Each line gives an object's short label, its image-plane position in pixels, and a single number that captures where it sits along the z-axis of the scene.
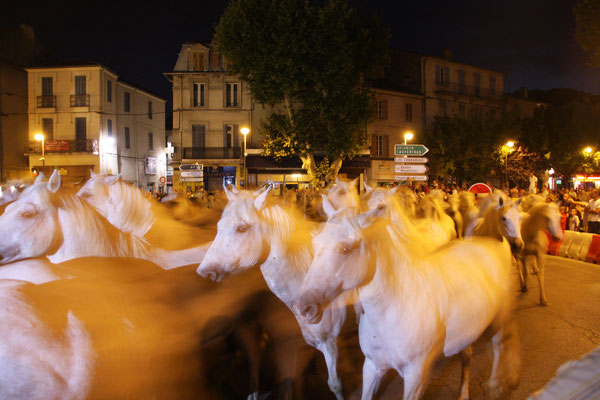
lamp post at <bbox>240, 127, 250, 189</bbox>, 28.86
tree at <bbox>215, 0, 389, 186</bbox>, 21.42
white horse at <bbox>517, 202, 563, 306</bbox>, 6.93
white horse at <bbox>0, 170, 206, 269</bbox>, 3.02
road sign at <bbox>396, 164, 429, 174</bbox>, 11.90
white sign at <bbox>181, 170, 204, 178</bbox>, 14.74
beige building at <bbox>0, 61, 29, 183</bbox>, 29.06
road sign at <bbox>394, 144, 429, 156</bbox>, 12.44
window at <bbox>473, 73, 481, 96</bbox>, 36.53
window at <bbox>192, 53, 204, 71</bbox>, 29.79
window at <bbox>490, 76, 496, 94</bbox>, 37.57
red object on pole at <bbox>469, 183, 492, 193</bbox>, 12.19
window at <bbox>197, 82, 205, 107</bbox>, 29.98
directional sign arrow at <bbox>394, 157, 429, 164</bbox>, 12.03
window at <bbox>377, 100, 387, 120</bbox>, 32.34
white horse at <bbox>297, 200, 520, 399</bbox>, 2.48
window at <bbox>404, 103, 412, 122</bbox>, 33.53
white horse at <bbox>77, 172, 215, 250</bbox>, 4.40
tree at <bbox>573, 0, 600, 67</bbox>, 13.06
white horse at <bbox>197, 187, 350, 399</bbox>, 3.05
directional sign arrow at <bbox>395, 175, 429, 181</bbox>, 11.82
